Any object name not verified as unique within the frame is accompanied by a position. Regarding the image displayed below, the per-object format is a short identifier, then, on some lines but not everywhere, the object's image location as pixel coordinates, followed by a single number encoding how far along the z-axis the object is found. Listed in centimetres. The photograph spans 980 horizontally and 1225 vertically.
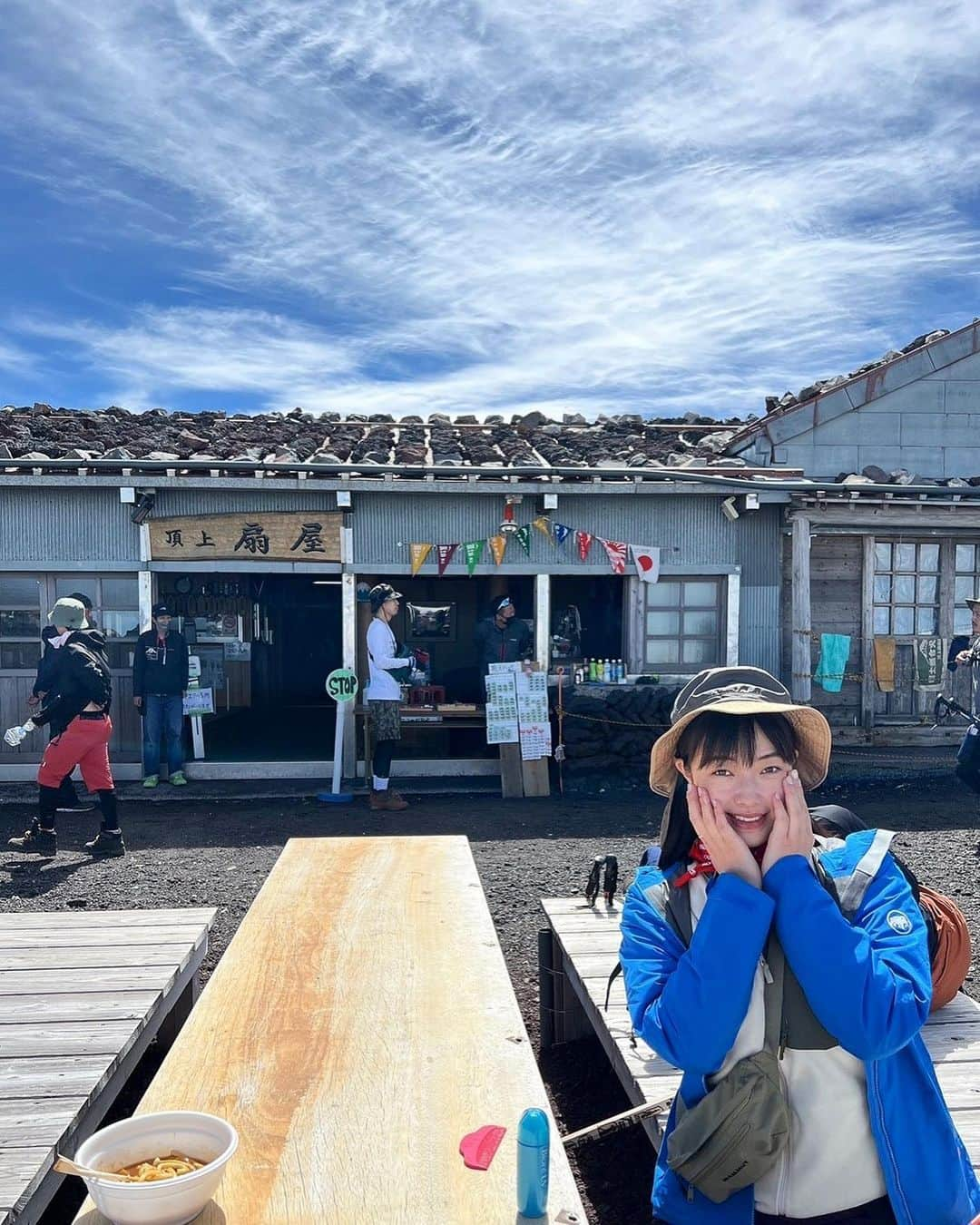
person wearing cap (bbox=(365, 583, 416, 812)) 930
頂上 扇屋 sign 1032
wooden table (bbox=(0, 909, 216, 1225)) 252
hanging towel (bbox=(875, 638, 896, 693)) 1128
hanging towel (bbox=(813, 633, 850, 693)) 1104
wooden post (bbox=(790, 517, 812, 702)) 1091
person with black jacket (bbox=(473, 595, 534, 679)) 1057
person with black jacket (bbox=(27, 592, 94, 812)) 743
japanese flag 1062
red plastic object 217
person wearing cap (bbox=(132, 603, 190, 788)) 1003
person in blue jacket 184
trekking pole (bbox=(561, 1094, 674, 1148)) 270
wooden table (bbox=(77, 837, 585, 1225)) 208
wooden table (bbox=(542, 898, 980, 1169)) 298
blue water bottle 192
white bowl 187
